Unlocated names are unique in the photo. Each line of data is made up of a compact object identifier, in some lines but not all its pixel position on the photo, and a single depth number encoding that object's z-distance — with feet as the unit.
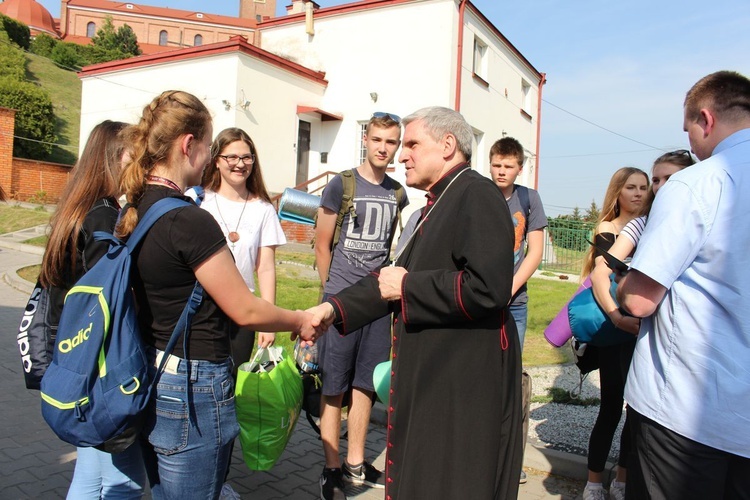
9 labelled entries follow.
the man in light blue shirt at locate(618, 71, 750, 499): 6.41
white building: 60.44
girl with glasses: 12.03
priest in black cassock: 7.19
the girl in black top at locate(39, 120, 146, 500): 7.78
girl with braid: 6.52
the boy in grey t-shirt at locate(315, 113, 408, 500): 12.53
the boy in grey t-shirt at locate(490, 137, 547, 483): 13.73
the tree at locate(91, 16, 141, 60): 181.68
